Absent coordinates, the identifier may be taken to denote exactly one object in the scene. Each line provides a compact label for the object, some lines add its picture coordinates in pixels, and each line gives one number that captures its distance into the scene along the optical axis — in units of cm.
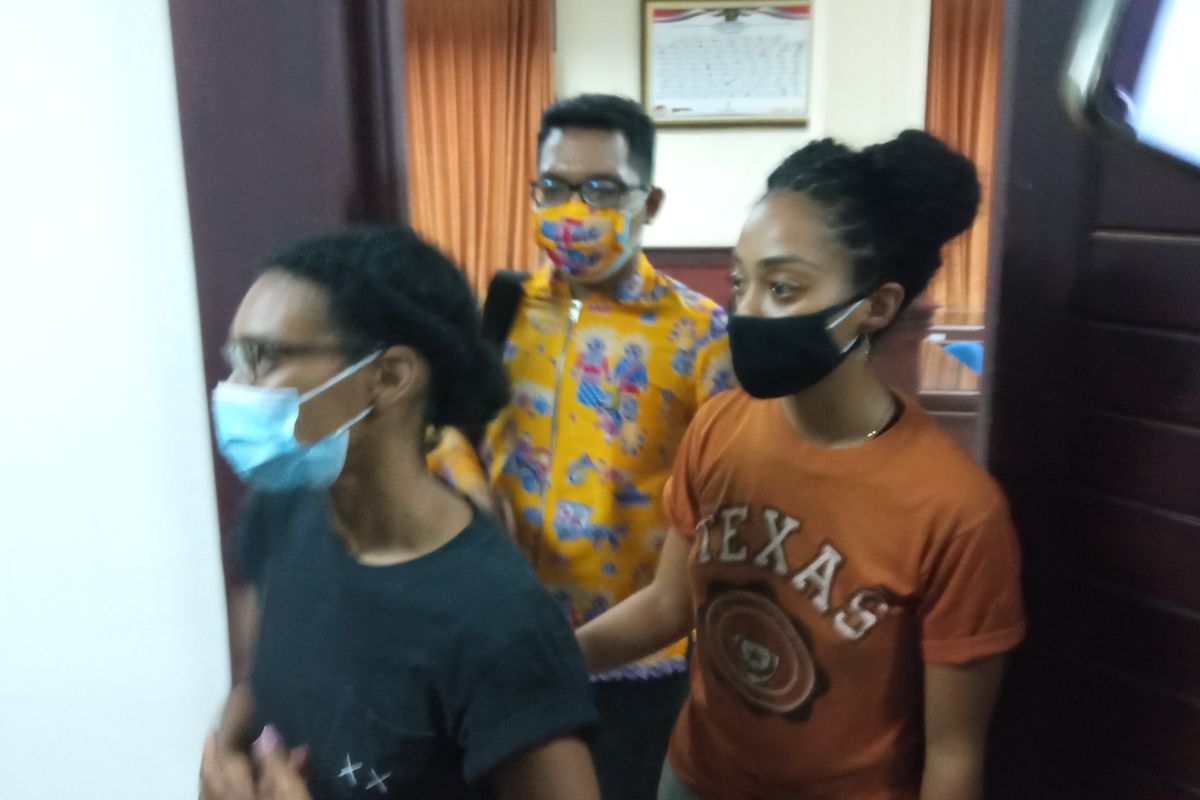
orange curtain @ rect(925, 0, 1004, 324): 357
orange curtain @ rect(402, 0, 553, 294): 381
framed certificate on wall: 362
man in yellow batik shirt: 115
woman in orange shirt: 80
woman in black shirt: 69
